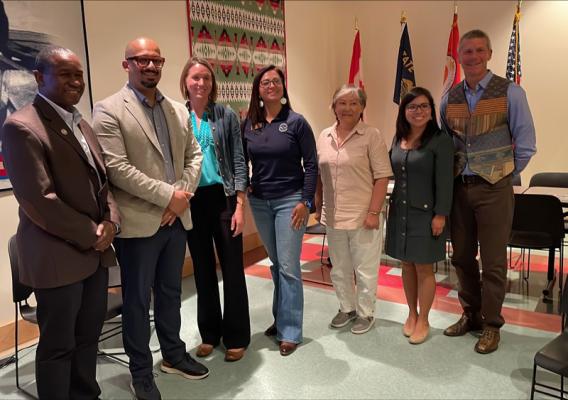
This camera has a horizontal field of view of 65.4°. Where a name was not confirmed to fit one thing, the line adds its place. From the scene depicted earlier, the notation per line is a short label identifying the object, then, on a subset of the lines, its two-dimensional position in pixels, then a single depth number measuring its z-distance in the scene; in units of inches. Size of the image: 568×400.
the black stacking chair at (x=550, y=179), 166.2
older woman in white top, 98.8
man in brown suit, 60.6
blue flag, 210.4
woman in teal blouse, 90.6
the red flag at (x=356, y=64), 223.0
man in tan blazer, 72.9
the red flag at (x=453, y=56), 199.0
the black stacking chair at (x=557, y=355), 64.2
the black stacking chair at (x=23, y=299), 83.0
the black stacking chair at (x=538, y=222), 117.5
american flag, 185.6
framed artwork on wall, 102.5
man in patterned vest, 91.6
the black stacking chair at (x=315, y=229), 145.1
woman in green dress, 94.1
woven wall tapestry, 158.6
